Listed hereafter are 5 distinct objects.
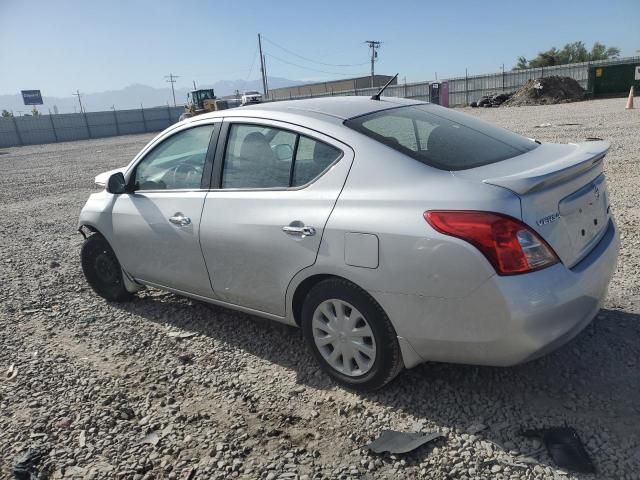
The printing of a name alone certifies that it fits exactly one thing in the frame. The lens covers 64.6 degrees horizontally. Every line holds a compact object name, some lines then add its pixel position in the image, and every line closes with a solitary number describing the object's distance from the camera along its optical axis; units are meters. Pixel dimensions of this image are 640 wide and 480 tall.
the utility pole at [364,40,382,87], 71.30
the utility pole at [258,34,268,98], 65.69
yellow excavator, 40.78
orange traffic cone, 20.39
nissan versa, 2.38
